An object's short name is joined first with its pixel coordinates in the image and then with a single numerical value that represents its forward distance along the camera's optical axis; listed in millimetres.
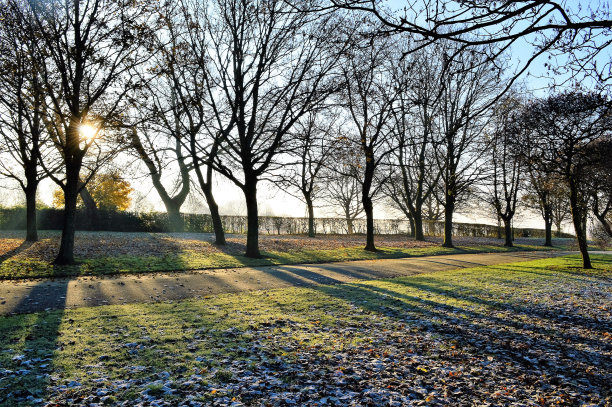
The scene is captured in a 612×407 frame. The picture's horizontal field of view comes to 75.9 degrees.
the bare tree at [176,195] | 29672
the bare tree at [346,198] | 50294
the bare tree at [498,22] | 4562
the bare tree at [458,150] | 23922
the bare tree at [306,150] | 16016
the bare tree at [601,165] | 14320
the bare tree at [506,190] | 27945
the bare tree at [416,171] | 25288
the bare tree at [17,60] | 11852
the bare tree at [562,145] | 14212
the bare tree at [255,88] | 16062
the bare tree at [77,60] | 12234
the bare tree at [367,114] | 18609
